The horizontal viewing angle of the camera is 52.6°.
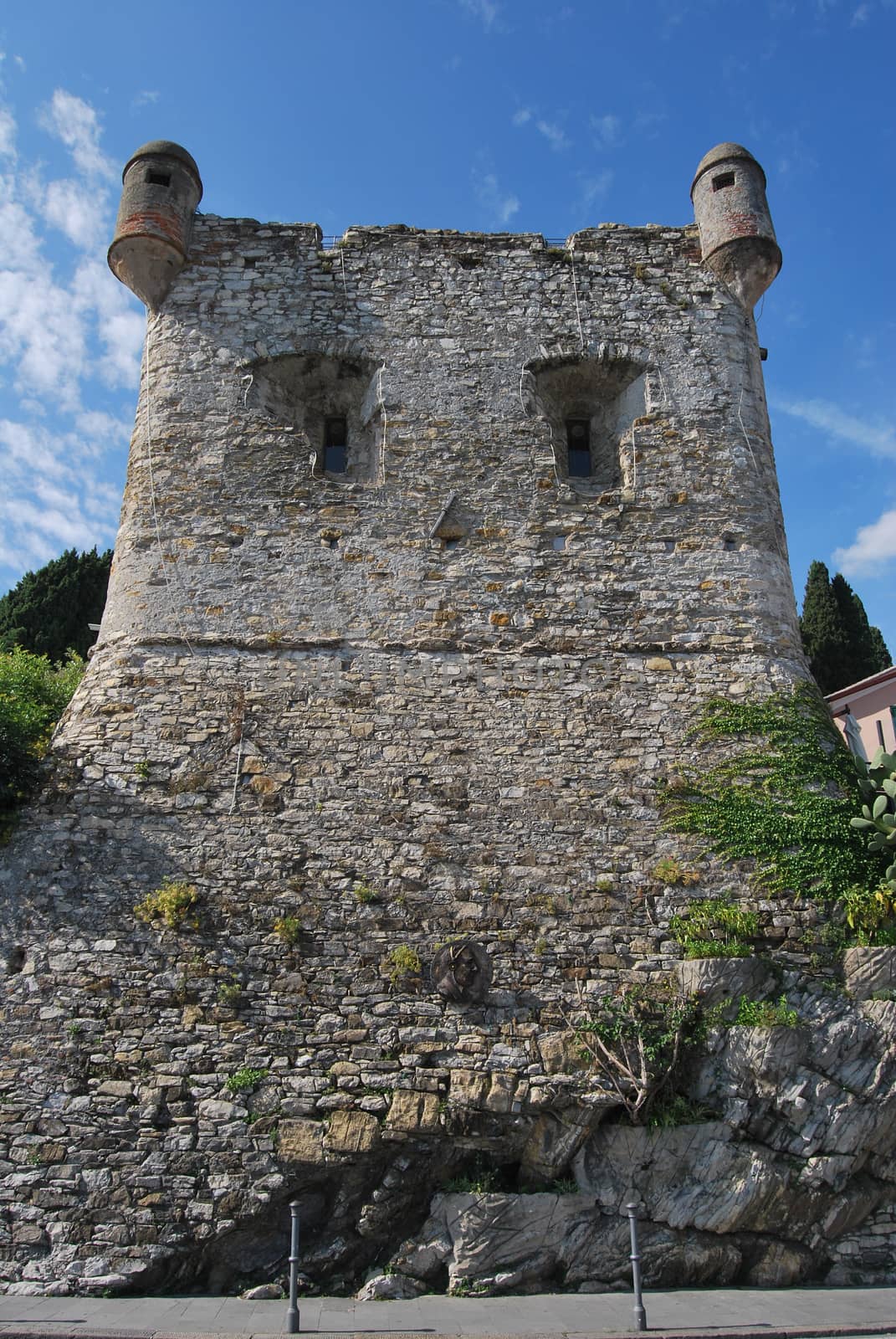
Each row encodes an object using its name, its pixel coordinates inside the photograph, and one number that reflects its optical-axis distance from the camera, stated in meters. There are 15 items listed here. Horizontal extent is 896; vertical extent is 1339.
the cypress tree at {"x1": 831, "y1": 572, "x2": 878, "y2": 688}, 19.52
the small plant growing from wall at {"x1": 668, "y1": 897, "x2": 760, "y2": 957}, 8.07
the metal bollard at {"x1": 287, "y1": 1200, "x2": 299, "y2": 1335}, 5.89
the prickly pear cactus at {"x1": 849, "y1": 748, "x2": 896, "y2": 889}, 8.34
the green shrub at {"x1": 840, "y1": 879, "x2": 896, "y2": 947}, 8.14
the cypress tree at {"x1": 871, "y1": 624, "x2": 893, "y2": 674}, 20.22
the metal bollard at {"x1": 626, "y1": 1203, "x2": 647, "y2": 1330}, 5.95
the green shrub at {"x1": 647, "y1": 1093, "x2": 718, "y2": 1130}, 7.40
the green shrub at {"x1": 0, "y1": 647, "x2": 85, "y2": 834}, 8.65
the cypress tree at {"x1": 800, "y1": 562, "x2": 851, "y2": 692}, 19.59
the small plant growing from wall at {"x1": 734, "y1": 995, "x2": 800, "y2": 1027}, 7.61
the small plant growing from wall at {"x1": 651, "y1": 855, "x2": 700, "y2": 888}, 8.46
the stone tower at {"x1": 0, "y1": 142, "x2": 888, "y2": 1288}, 7.21
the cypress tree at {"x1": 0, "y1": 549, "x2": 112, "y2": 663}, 17.91
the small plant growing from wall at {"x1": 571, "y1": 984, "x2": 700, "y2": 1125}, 7.40
